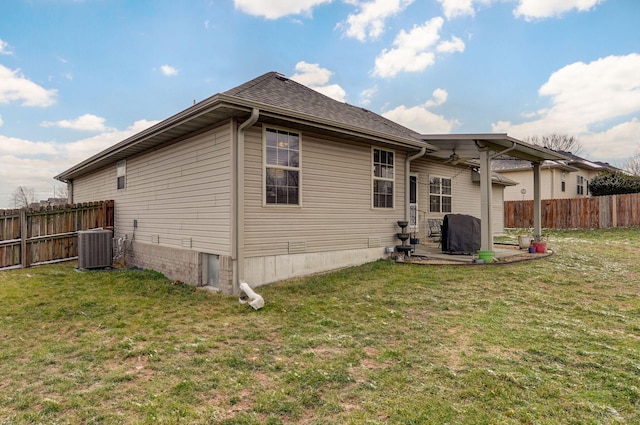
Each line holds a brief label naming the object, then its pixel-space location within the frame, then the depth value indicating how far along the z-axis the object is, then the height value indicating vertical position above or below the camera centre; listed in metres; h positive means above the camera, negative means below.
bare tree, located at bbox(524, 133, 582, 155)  40.34 +8.54
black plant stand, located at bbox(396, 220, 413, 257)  8.66 -0.59
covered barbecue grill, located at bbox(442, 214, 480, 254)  9.38 -0.53
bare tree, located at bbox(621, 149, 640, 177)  35.27 +5.23
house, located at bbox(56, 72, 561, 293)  6.12 +0.69
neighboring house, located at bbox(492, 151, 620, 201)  22.27 +2.47
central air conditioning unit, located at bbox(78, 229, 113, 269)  8.46 -0.76
